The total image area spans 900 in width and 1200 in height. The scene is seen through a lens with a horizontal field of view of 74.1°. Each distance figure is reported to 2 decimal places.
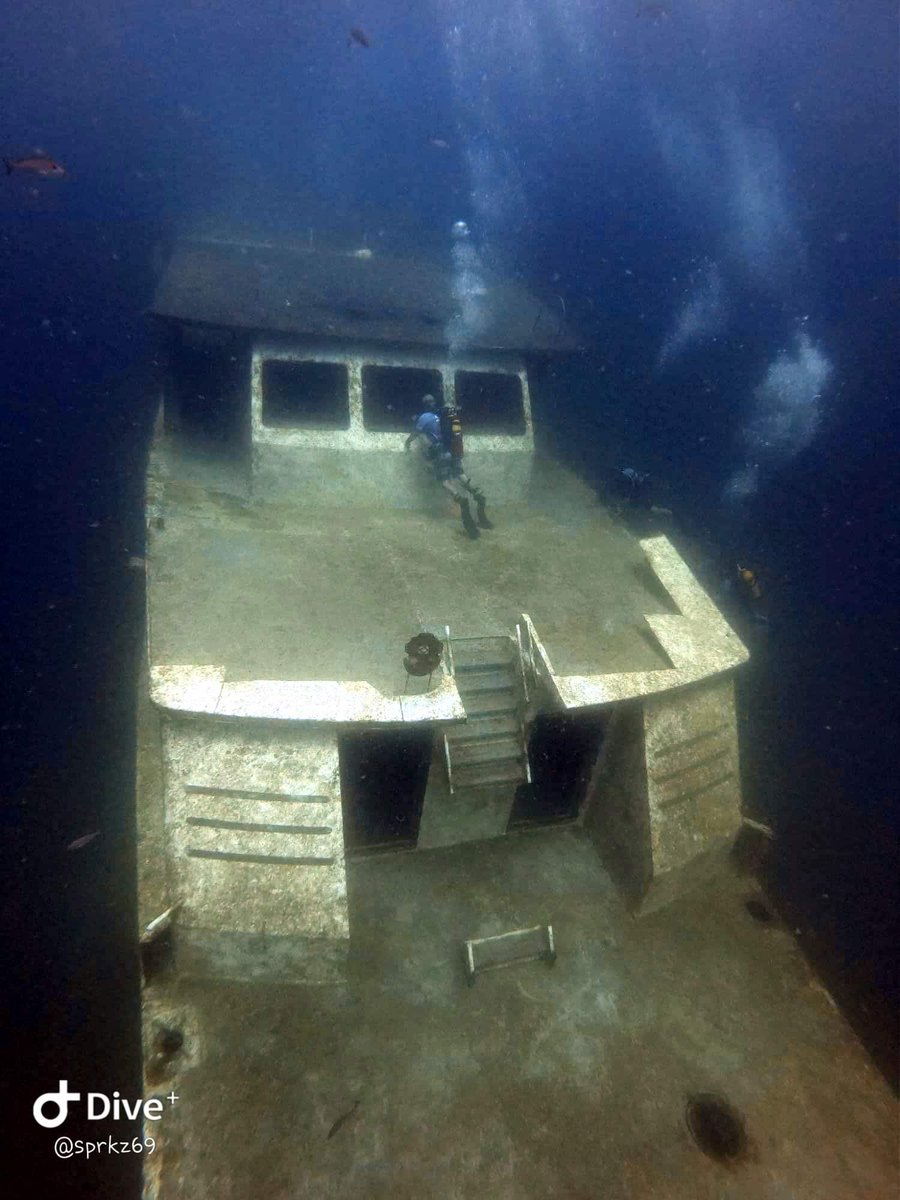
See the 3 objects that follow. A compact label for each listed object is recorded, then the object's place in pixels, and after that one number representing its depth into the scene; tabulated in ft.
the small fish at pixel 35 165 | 29.04
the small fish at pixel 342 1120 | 13.35
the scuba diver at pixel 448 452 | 27.84
